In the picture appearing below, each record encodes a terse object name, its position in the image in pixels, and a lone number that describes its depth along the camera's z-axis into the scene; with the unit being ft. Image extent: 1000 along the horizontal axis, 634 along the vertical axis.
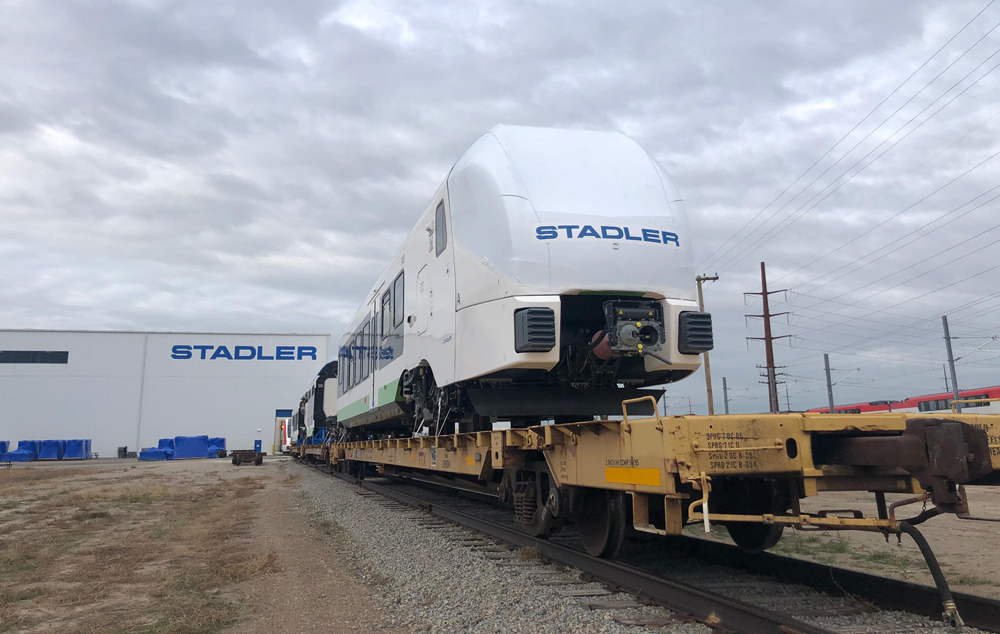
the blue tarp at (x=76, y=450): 146.70
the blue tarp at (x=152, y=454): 146.20
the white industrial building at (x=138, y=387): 151.33
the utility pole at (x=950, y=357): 95.91
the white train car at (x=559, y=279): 18.21
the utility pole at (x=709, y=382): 86.71
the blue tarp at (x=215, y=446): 149.07
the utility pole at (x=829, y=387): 120.06
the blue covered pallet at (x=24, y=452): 140.87
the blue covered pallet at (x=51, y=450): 146.30
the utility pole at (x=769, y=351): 88.08
